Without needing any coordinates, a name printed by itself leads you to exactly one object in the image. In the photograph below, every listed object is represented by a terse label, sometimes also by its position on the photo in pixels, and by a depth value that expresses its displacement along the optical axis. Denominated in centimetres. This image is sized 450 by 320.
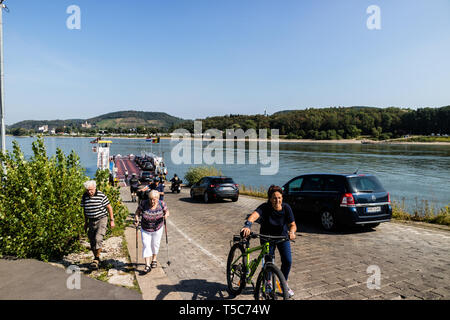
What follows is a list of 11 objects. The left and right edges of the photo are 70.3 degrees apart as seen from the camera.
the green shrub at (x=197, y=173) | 3281
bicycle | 389
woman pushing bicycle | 446
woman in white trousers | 570
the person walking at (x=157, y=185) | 1106
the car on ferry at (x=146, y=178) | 2937
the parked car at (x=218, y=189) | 1692
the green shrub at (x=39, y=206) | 584
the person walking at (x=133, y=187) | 1931
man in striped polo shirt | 568
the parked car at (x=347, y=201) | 856
